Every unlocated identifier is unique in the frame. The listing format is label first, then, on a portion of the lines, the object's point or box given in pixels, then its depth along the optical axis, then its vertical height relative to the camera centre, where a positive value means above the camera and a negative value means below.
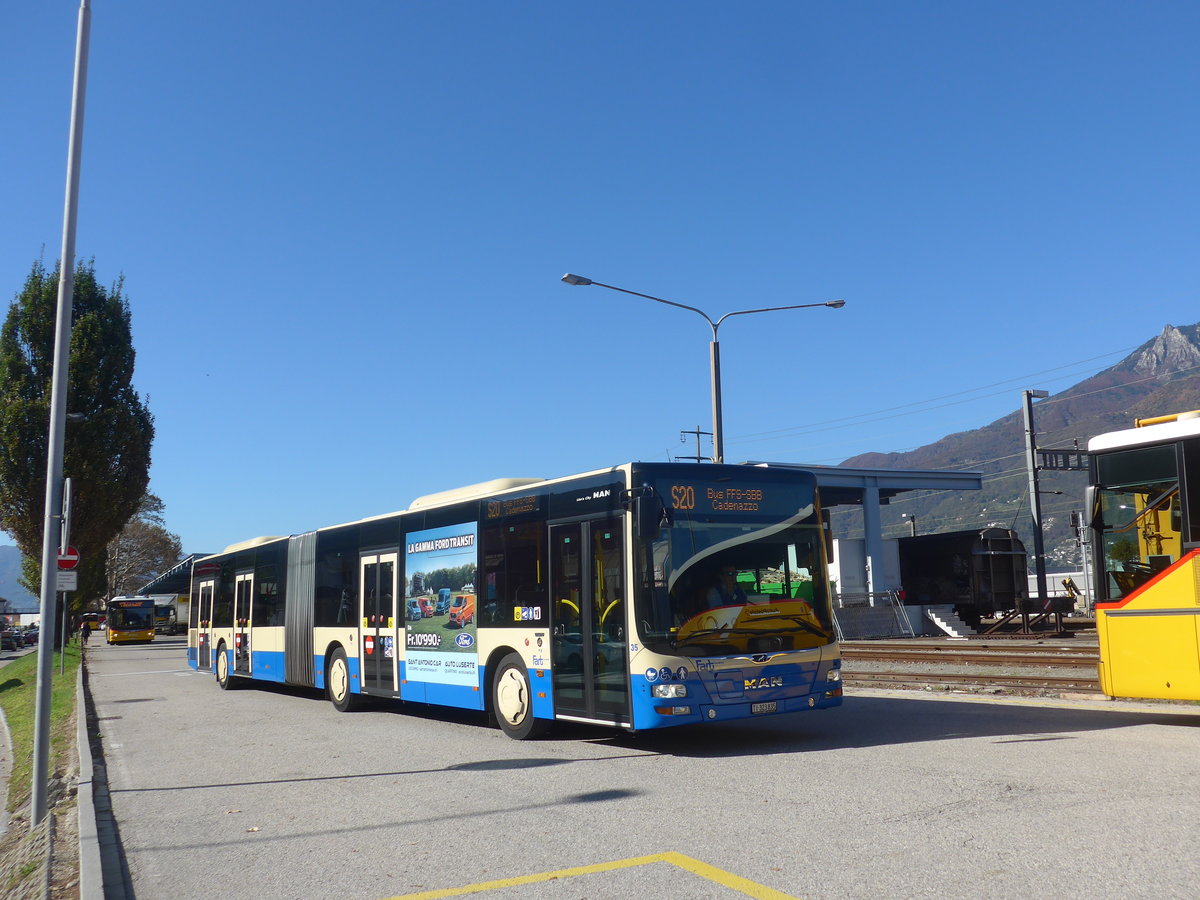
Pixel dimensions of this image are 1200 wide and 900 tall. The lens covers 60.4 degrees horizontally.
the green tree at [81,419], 36.97 +6.65
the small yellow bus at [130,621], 62.06 -1.33
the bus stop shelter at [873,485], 44.69 +4.39
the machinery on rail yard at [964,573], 37.28 +0.25
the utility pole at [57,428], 8.69 +1.48
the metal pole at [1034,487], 36.09 +3.26
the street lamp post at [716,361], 21.66 +4.86
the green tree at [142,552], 80.25 +3.73
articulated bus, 9.91 -0.14
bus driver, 10.10 -0.07
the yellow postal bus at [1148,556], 10.51 +0.21
